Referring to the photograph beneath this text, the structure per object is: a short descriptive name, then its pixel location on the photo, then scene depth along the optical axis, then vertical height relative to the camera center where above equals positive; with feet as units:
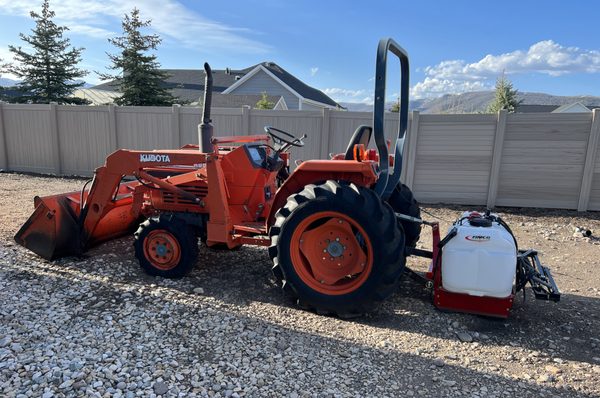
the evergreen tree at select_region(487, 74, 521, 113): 97.45 +7.48
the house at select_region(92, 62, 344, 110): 82.12 +6.68
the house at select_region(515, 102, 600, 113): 111.55 +6.40
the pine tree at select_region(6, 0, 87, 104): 64.95 +7.22
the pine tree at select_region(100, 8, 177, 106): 61.82 +6.70
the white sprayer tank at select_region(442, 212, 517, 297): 11.48 -3.49
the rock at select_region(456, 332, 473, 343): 11.07 -5.25
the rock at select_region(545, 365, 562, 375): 9.70 -5.25
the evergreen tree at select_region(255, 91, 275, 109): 60.80 +2.43
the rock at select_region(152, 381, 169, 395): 8.42 -5.20
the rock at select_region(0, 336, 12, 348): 9.81 -5.13
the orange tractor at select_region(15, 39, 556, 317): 11.66 -2.93
